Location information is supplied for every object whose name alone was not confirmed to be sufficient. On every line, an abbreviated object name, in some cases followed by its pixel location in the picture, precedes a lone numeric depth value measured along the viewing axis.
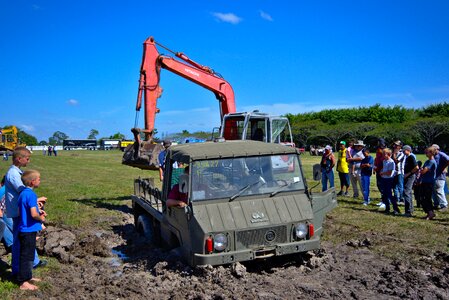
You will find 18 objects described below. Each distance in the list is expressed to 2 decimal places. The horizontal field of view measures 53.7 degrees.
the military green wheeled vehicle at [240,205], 6.00
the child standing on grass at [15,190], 5.99
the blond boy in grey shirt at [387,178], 11.09
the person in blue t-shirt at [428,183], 10.15
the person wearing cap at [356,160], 13.37
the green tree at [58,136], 189.38
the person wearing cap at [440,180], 10.79
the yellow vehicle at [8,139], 51.38
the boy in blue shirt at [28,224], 5.82
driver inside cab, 6.38
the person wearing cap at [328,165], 13.95
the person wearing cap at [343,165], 13.73
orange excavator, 13.53
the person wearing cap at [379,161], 11.56
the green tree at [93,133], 171.12
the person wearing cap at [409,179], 10.74
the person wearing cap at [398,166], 11.40
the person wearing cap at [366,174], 12.45
